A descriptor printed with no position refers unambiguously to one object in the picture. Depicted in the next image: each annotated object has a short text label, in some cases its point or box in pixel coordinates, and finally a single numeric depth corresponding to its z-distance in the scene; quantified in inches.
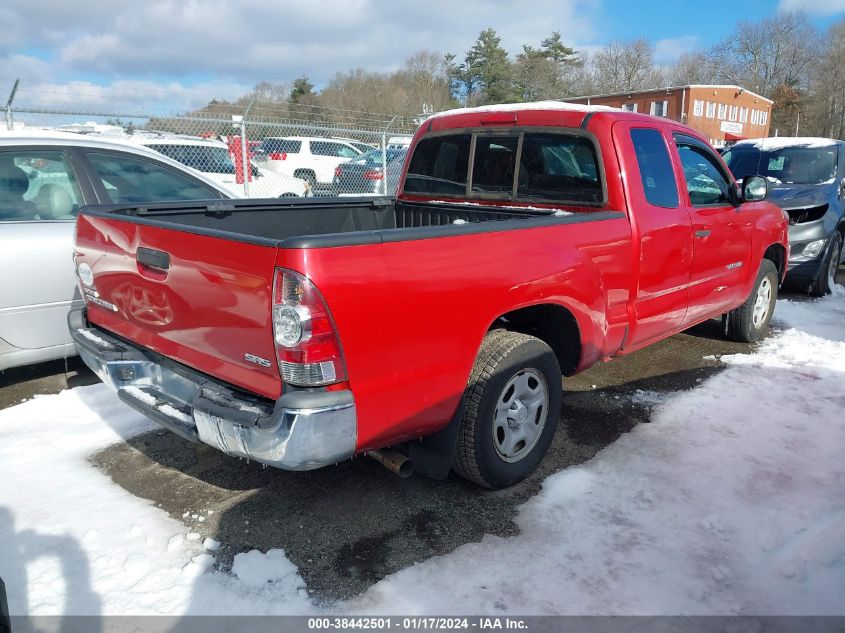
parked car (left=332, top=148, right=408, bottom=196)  546.0
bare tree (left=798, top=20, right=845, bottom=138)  2625.5
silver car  167.5
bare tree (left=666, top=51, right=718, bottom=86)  3088.1
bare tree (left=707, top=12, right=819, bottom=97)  2901.1
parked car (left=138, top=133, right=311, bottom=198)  456.0
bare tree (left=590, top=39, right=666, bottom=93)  2970.0
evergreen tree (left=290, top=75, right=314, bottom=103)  2728.8
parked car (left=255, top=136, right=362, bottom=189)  684.7
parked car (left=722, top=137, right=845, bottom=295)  298.4
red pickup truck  93.1
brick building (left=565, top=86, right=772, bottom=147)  1941.4
